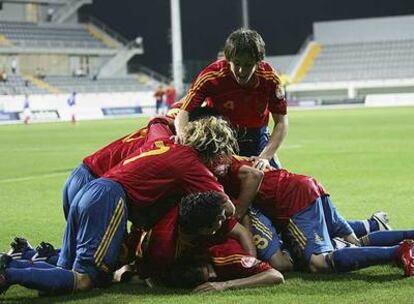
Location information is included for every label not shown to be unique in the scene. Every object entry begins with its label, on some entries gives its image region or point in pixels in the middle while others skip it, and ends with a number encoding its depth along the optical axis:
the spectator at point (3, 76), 49.94
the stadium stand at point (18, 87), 50.14
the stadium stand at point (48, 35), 57.09
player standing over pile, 7.05
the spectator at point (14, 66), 54.16
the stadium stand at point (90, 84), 55.06
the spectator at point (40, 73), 55.71
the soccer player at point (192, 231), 5.79
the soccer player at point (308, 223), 6.29
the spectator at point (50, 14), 62.62
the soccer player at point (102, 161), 6.94
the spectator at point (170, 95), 43.81
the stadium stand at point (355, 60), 61.12
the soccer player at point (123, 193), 5.93
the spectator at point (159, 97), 44.91
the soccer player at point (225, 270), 6.08
